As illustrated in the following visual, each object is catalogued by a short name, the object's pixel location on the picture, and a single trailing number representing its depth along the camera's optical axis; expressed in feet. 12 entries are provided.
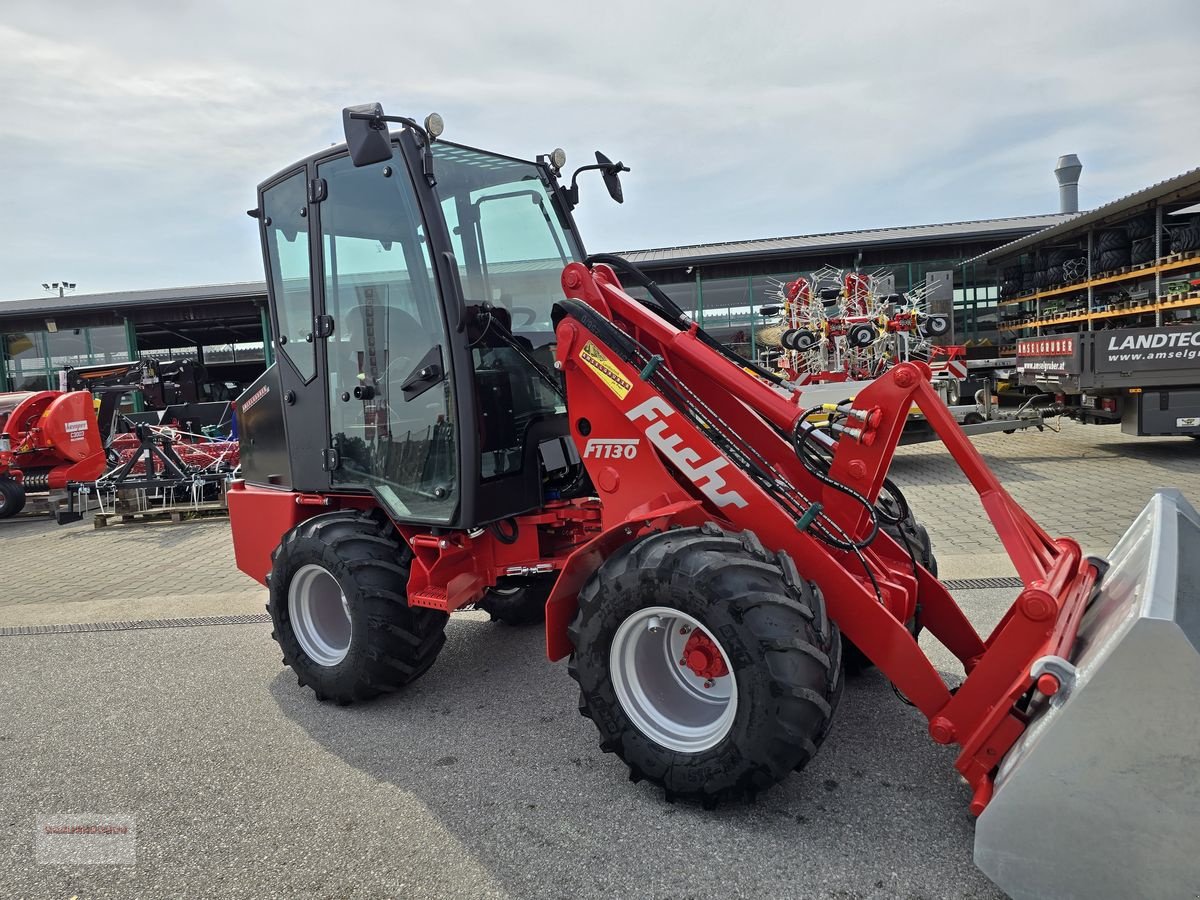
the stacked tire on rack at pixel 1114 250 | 51.47
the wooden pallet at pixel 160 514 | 32.63
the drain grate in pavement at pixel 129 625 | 17.04
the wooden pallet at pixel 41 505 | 36.23
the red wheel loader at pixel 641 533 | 6.31
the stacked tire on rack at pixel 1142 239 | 48.78
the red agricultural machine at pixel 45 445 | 35.99
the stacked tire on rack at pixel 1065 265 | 57.00
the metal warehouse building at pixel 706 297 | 64.80
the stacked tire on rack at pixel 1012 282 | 64.13
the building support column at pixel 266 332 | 71.82
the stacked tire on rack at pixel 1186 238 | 43.60
